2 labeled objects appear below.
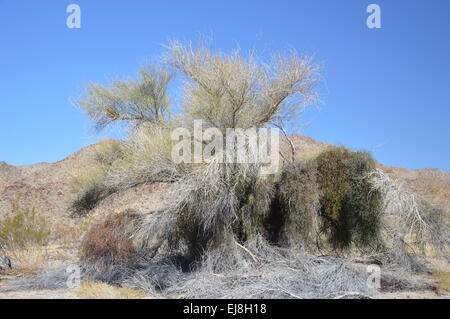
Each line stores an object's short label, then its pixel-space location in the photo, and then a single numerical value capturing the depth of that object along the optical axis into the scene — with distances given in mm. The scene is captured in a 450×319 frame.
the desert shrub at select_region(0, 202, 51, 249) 15930
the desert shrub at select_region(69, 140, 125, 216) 19312
